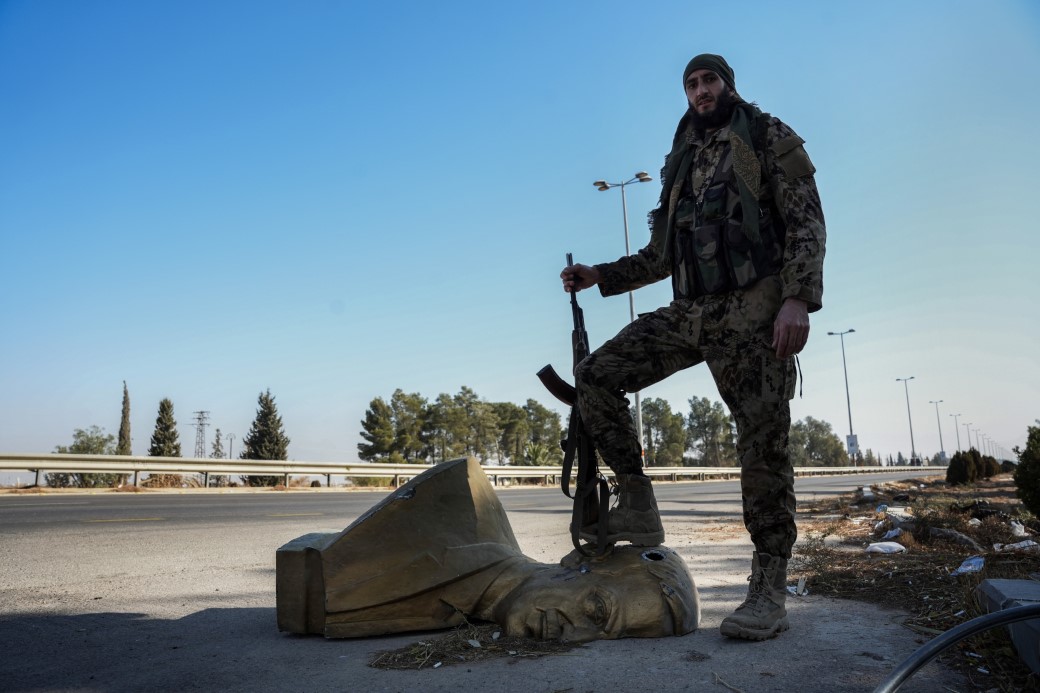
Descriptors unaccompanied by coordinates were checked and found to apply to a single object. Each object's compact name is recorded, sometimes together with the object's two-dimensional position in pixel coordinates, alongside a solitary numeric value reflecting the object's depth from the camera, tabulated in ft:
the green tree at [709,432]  307.58
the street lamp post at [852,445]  162.09
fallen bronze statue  8.94
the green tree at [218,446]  271.78
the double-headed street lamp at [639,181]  85.71
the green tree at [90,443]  222.07
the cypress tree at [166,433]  209.56
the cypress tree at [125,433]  214.69
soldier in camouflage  9.35
